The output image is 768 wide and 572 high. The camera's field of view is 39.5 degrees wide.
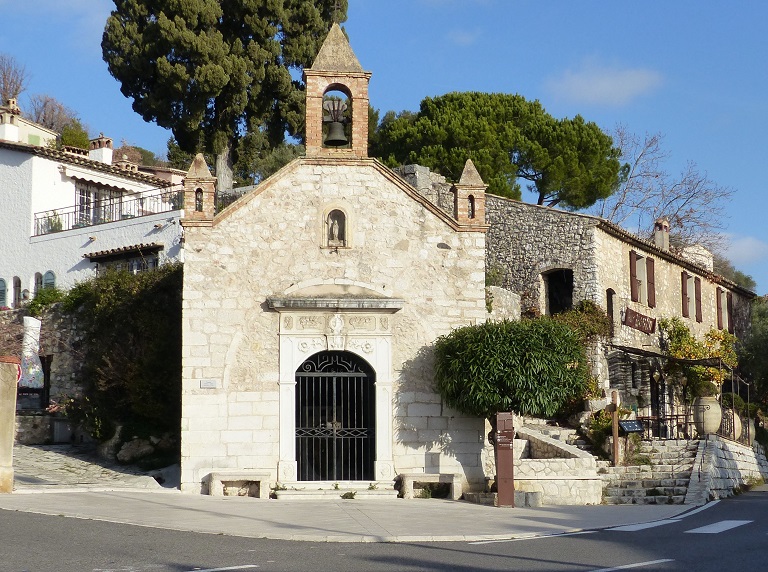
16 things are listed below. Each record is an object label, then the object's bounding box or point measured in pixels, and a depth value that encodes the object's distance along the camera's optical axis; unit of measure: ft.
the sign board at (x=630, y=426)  80.89
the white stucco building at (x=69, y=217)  112.47
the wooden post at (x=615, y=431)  81.10
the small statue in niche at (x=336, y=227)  74.84
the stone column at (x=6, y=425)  62.75
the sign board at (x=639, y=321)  110.32
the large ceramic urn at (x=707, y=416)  93.56
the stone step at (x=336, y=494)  69.62
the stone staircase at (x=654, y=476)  73.26
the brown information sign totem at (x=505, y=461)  66.54
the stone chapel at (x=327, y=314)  71.92
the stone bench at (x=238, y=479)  69.72
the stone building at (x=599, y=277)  105.81
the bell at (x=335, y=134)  75.15
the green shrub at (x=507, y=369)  69.82
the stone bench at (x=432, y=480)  71.20
